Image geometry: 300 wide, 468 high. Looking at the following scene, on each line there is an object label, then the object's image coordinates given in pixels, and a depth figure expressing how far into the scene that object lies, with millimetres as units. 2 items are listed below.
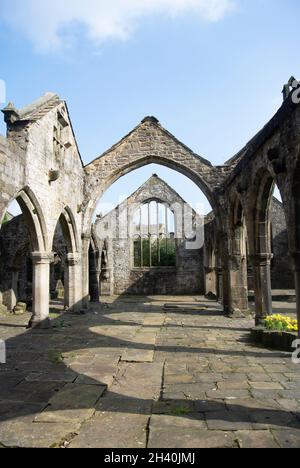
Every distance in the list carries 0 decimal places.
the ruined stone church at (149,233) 7391
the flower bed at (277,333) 6770
